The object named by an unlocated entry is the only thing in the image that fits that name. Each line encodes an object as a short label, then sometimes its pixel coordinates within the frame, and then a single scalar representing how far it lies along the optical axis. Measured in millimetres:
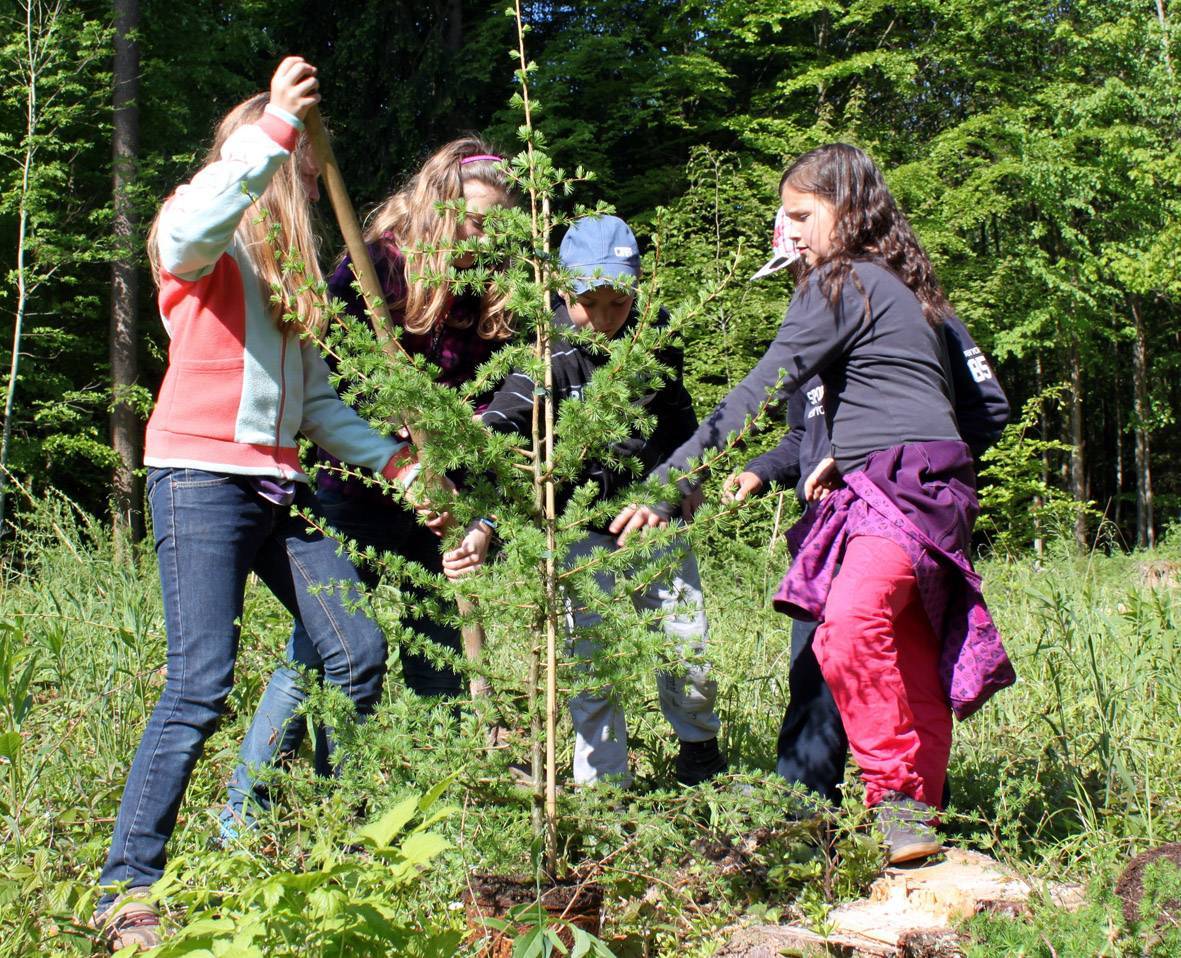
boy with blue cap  3002
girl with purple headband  2936
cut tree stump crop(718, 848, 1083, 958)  2270
